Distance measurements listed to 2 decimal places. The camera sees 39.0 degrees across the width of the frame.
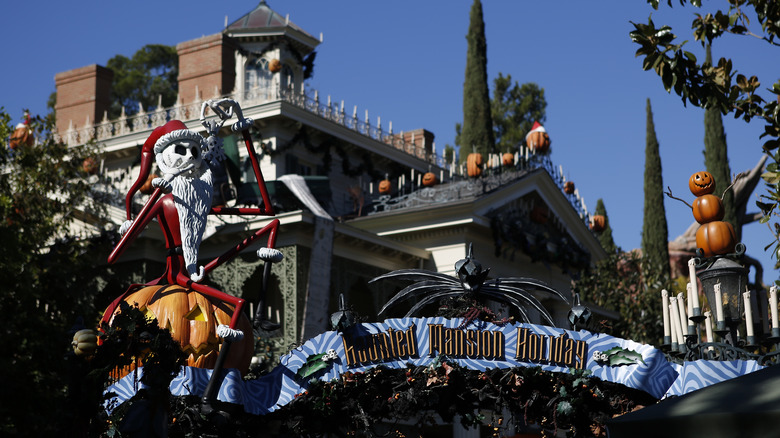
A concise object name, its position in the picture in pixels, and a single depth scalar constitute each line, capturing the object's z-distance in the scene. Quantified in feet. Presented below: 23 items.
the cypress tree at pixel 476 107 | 126.62
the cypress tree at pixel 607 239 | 155.30
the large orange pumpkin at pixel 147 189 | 70.04
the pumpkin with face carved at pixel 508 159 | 103.48
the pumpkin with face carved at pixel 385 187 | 103.19
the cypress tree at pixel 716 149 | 129.59
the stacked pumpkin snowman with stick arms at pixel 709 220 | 41.14
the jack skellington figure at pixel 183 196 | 45.73
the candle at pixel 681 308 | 38.10
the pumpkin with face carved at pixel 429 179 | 103.14
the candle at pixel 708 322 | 38.27
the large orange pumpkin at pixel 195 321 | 44.21
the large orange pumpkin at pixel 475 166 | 98.48
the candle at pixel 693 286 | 35.24
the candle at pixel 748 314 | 34.78
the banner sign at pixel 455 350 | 35.96
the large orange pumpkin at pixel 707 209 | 42.27
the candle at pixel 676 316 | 38.27
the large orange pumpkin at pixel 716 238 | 41.04
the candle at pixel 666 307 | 38.32
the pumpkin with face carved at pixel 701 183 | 42.78
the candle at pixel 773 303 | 35.47
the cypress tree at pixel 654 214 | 128.98
